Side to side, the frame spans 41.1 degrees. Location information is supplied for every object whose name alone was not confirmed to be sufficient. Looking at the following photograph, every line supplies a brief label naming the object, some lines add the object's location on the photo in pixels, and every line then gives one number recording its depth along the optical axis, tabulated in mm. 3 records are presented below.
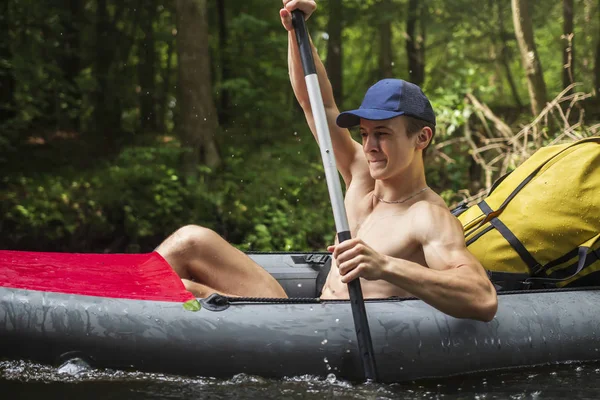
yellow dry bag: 3457
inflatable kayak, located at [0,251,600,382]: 2938
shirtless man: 2783
